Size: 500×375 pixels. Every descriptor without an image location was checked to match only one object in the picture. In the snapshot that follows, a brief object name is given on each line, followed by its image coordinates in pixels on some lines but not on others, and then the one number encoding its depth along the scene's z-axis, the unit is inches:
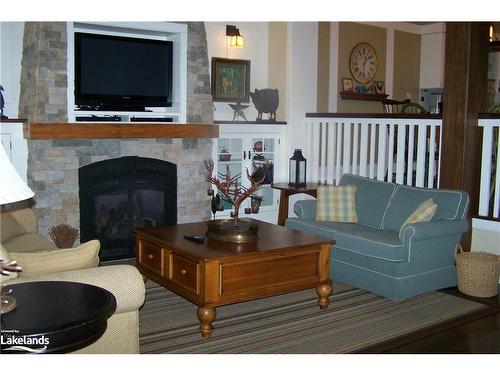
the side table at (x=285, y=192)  260.8
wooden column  215.5
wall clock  334.0
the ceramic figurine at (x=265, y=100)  282.0
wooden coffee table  148.9
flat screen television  223.6
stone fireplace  213.2
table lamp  80.4
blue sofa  176.1
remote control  166.0
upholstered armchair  115.2
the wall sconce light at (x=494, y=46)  282.0
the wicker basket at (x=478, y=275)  182.9
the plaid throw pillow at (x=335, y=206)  210.4
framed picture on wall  276.4
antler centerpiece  164.9
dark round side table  82.9
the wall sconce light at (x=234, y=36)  277.6
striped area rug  142.4
